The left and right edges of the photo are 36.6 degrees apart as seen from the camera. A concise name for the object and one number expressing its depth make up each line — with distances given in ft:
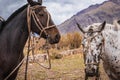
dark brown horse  10.96
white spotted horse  11.54
